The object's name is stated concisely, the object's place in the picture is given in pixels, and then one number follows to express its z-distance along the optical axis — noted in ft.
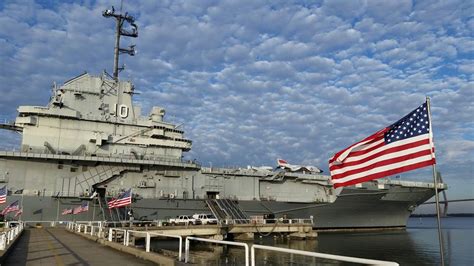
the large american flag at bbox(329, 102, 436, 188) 30.19
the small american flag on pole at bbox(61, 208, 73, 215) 112.37
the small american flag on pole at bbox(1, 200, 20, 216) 96.68
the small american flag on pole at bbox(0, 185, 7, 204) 84.64
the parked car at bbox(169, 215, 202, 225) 110.87
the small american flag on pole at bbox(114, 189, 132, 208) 89.66
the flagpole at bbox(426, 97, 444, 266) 26.58
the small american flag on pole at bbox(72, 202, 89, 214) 106.77
